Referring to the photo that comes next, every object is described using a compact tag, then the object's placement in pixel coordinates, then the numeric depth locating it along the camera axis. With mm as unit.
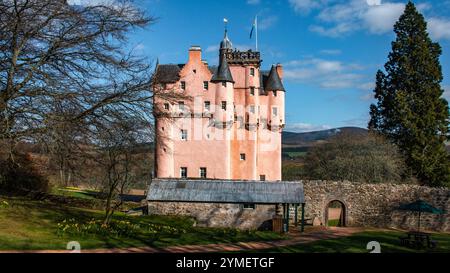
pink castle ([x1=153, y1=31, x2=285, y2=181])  38062
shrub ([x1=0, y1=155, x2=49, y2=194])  28906
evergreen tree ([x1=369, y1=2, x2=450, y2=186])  36406
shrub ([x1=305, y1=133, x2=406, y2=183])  45094
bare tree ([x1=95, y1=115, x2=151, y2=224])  14688
